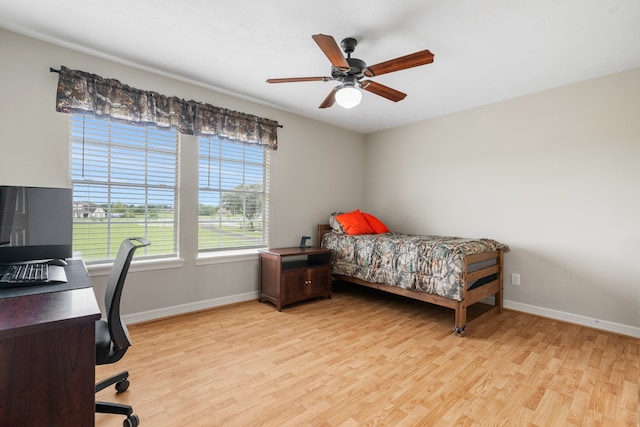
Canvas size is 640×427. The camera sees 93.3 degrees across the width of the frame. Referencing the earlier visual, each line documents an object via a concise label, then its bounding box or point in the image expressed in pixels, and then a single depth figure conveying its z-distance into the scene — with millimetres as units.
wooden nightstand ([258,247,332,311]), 3439
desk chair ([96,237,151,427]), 1470
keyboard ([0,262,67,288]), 1417
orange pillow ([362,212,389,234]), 4285
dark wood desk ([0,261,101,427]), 964
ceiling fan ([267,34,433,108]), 1988
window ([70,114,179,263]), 2670
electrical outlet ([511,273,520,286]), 3512
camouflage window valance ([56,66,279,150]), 2531
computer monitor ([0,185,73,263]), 1874
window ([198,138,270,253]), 3422
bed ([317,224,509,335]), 2842
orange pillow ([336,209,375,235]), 4082
